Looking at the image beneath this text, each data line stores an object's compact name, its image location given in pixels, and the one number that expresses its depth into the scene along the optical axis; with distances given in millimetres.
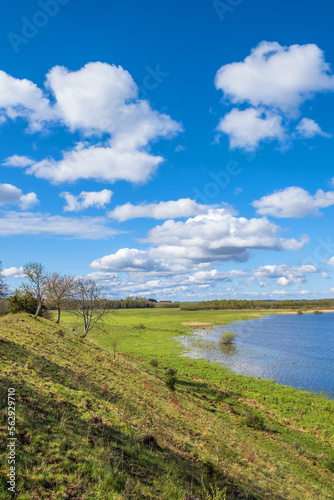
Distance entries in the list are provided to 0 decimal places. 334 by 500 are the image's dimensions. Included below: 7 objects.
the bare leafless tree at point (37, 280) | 45938
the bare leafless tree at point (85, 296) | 51094
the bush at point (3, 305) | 68562
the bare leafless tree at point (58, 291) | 48094
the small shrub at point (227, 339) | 69938
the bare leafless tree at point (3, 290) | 40562
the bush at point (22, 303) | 50156
